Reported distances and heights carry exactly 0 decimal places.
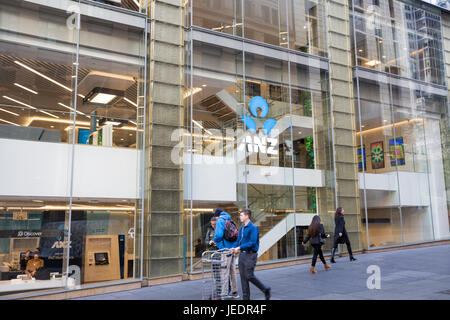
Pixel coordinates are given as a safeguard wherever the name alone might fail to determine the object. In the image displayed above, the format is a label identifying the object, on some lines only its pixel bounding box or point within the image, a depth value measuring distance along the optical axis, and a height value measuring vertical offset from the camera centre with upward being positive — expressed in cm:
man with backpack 800 -45
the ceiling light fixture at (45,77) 1047 +378
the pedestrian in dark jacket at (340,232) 1284 -41
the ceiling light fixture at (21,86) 1016 +343
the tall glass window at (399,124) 1644 +407
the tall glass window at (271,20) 1308 +689
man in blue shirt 735 -64
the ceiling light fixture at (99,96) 1095 +341
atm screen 1040 -90
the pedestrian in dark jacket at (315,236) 1113 -45
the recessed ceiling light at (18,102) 989 +298
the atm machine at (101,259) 1016 -91
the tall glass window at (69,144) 959 +198
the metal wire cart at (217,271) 781 -97
